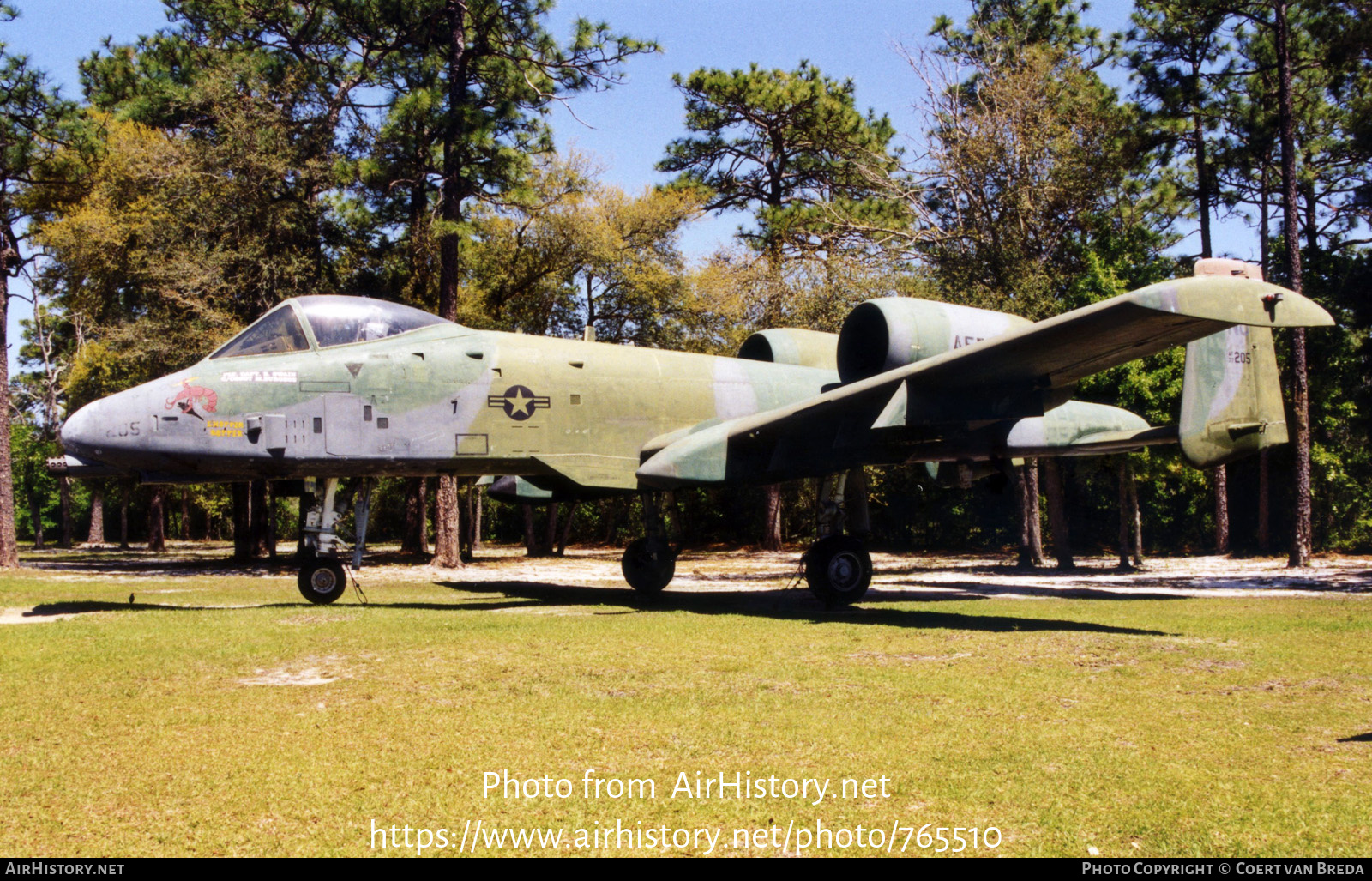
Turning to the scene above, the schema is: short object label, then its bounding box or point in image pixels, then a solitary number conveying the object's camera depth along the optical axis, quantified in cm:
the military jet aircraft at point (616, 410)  1123
